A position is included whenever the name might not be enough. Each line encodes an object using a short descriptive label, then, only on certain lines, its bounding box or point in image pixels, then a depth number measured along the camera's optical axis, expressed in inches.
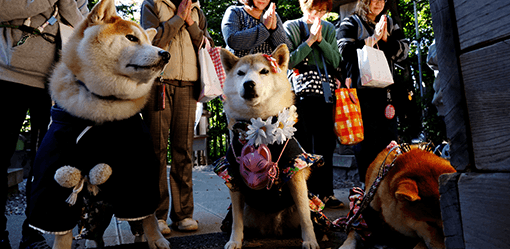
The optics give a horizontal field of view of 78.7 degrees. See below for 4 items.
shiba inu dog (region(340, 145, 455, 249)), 57.1
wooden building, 37.8
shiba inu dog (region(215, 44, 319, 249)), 80.5
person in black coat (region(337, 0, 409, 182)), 126.3
